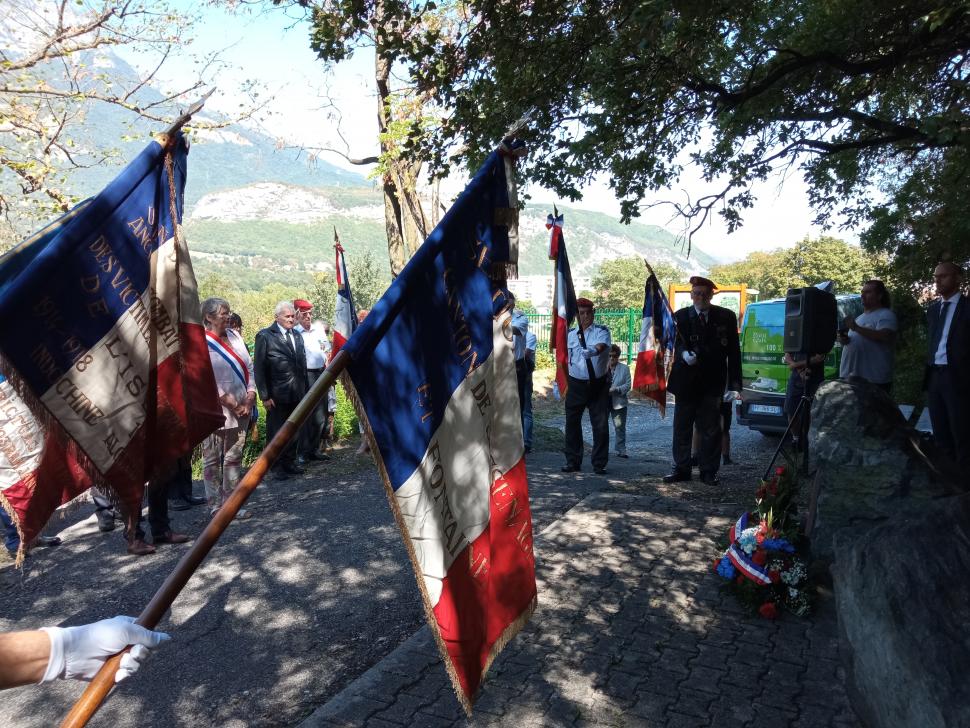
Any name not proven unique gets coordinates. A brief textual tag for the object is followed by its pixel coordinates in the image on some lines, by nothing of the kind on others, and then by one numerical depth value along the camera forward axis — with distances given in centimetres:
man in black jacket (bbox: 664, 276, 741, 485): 814
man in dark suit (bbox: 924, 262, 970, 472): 688
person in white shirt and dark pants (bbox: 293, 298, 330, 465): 1038
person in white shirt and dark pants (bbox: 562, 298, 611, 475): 918
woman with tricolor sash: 683
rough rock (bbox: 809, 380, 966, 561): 518
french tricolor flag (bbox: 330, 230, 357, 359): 1083
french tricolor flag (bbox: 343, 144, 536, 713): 250
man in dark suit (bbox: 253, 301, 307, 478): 906
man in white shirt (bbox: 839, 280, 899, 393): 820
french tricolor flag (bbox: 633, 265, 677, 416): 959
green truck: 1160
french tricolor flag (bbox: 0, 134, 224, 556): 275
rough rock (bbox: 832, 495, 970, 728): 288
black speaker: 747
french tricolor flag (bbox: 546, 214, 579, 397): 667
